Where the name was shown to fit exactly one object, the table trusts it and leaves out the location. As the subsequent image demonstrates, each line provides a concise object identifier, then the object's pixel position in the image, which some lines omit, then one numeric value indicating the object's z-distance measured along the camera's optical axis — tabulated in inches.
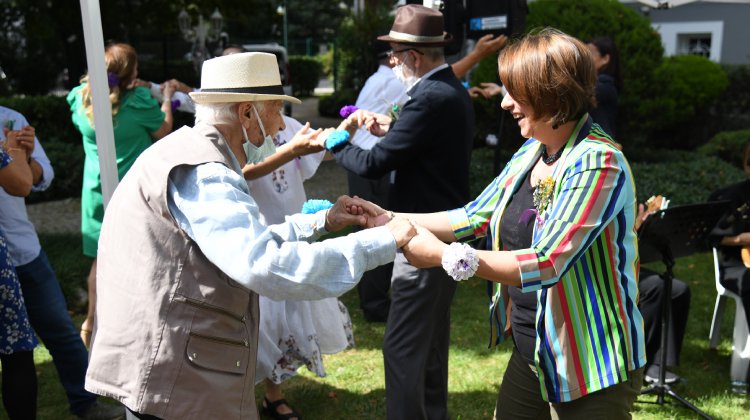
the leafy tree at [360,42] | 697.6
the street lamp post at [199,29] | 808.3
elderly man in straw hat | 78.5
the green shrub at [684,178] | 369.1
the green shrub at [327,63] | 1294.0
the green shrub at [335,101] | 797.1
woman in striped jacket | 86.3
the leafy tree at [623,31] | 390.6
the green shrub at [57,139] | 435.2
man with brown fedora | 136.6
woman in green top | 195.5
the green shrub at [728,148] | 464.8
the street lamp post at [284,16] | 1482.5
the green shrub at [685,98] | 421.1
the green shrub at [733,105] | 543.5
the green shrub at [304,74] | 1259.8
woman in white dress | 156.6
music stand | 168.2
